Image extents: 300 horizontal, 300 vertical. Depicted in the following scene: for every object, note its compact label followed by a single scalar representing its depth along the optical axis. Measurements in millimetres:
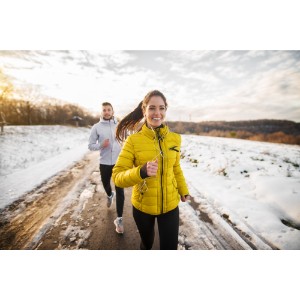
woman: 1666
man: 3025
